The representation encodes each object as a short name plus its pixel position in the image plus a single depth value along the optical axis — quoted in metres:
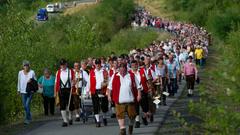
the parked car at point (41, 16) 90.01
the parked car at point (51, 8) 108.07
